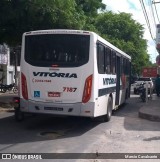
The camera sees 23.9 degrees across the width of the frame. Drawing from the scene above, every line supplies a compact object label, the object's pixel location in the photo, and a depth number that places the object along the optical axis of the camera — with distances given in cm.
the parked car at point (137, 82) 3775
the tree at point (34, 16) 1599
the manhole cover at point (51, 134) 1113
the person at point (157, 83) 2923
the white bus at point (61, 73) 1176
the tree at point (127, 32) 5725
